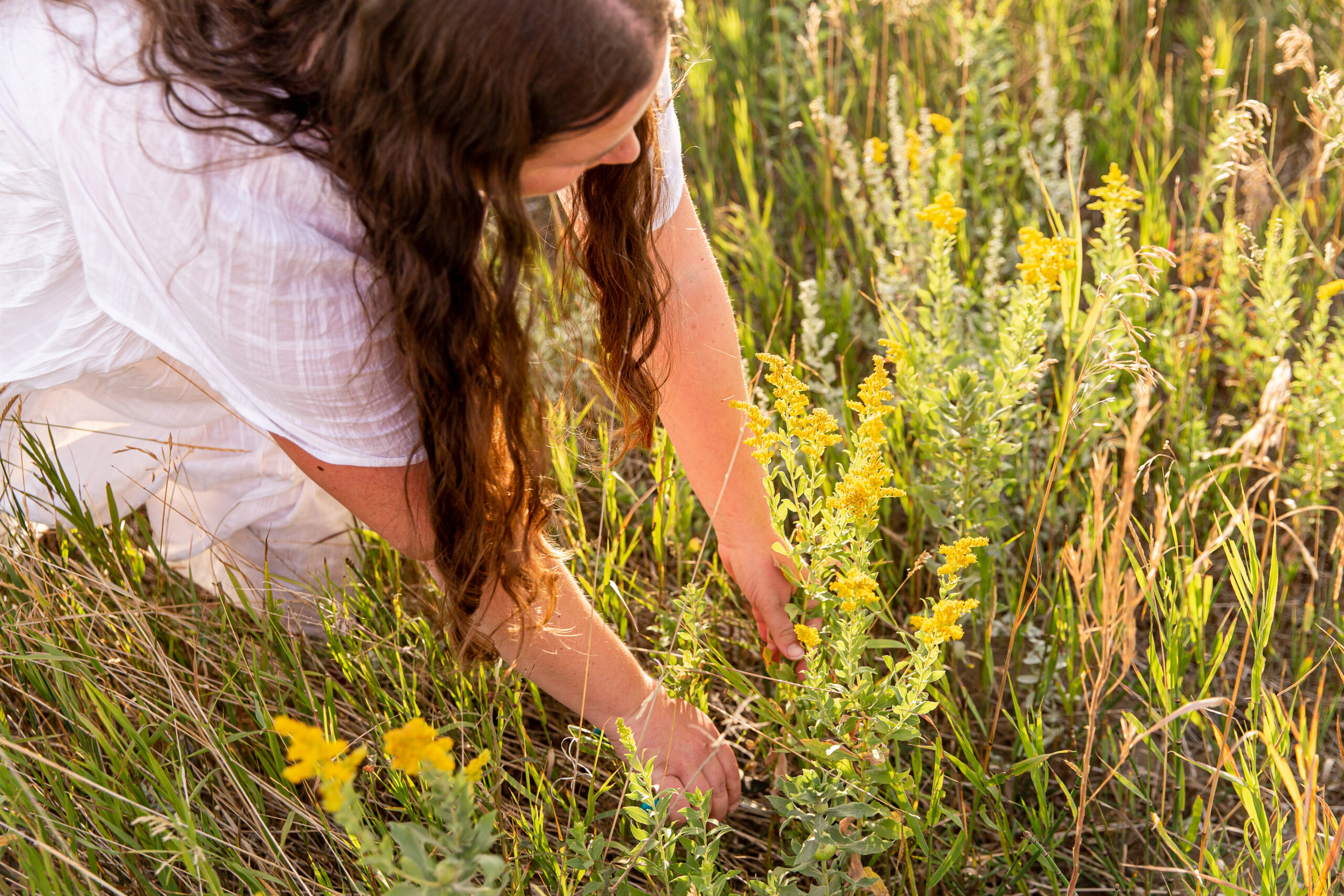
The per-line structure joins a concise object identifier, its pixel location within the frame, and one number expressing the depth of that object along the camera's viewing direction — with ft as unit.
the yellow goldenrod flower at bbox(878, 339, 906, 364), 4.56
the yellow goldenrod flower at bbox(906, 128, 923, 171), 6.73
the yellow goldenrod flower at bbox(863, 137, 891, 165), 6.64
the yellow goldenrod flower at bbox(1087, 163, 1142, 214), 5.04
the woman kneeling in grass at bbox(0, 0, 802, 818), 3.20
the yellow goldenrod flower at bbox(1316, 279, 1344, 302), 5.23
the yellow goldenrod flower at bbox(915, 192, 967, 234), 5.29
